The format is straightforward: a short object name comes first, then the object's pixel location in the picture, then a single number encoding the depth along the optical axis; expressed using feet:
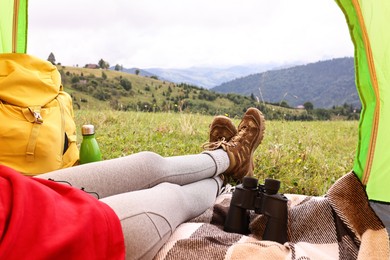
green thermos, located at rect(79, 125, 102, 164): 6.24
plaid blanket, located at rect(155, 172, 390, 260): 3.63
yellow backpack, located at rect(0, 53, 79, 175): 5.87
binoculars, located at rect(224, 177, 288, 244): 4.14
